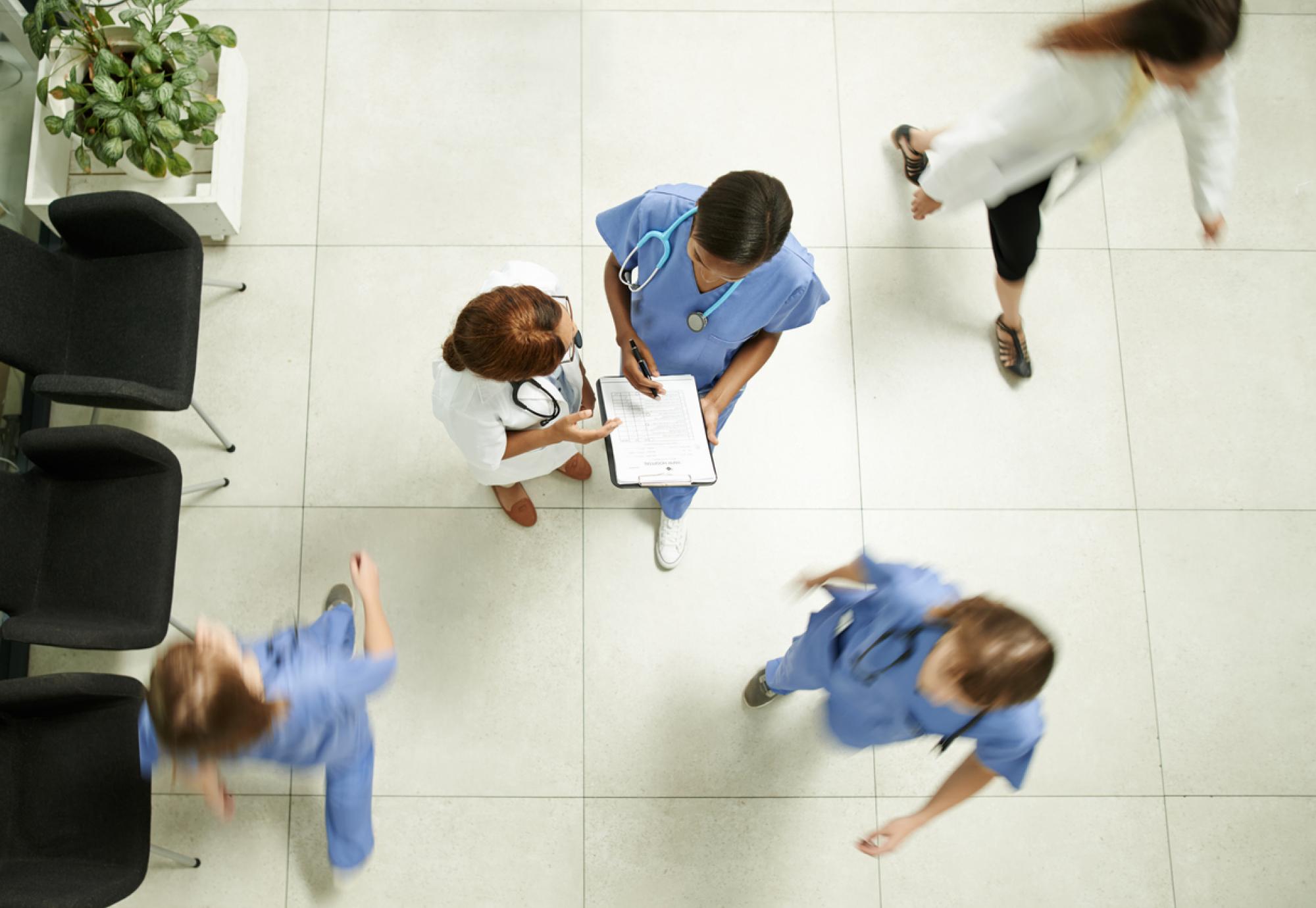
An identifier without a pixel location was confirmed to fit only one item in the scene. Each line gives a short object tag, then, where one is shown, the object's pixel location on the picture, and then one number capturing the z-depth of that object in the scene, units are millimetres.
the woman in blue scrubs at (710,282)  1762
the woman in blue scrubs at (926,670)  1606
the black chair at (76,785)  2232
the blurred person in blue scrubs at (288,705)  1648
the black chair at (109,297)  2490
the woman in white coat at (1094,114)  2014
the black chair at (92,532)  2348
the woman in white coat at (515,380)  1822
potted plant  2605
